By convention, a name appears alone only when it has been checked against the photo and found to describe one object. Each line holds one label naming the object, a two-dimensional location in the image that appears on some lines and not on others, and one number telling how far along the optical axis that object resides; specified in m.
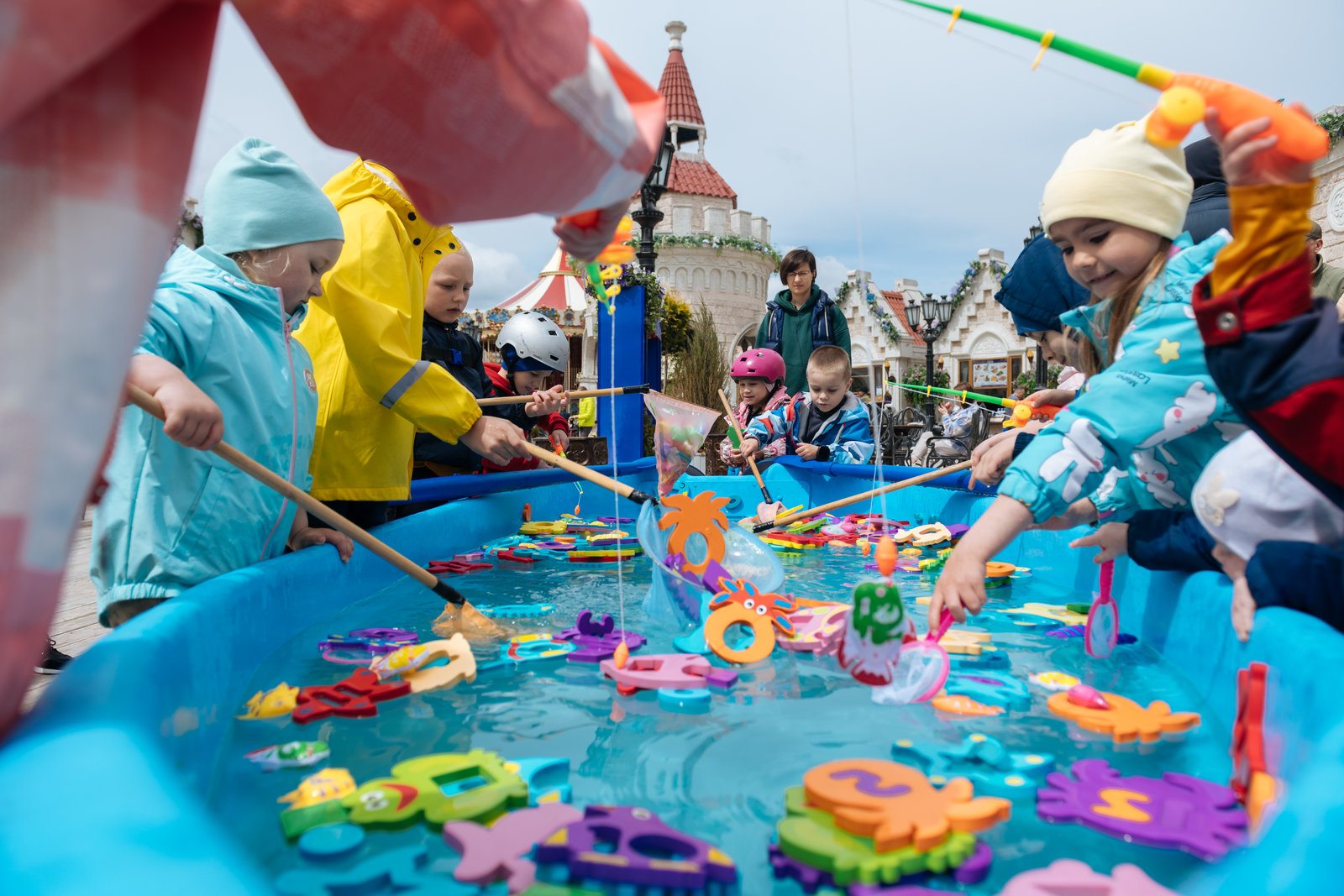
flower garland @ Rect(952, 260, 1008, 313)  23.64
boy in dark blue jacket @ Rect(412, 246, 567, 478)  3.76
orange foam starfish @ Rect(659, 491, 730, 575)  2.50
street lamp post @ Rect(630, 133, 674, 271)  6.09
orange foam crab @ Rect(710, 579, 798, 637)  2.05
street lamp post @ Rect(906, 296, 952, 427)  11.59
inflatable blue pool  0.62
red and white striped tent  18.08
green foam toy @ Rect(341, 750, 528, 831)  1.09
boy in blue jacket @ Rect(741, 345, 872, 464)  5.62
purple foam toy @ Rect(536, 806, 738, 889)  0.92
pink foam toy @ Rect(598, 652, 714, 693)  1.66
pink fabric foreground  0.65
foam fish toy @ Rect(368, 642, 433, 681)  1.68
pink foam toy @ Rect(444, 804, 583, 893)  0.95
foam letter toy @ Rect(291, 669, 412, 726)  1.47
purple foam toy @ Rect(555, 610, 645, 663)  1.88
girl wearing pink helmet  6.28
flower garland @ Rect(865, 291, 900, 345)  26.47
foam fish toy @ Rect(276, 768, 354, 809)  1.13
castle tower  25.14
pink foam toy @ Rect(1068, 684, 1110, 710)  1.50
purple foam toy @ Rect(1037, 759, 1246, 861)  1.03
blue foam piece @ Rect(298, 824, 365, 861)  1.01
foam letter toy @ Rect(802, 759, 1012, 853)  1.01
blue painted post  6.36
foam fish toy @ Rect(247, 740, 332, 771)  1.27
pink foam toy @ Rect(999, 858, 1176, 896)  0.90
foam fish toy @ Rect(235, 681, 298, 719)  1.48
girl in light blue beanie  1.71
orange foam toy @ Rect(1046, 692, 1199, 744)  1.39
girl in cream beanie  1.72
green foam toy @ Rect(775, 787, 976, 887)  0.96
